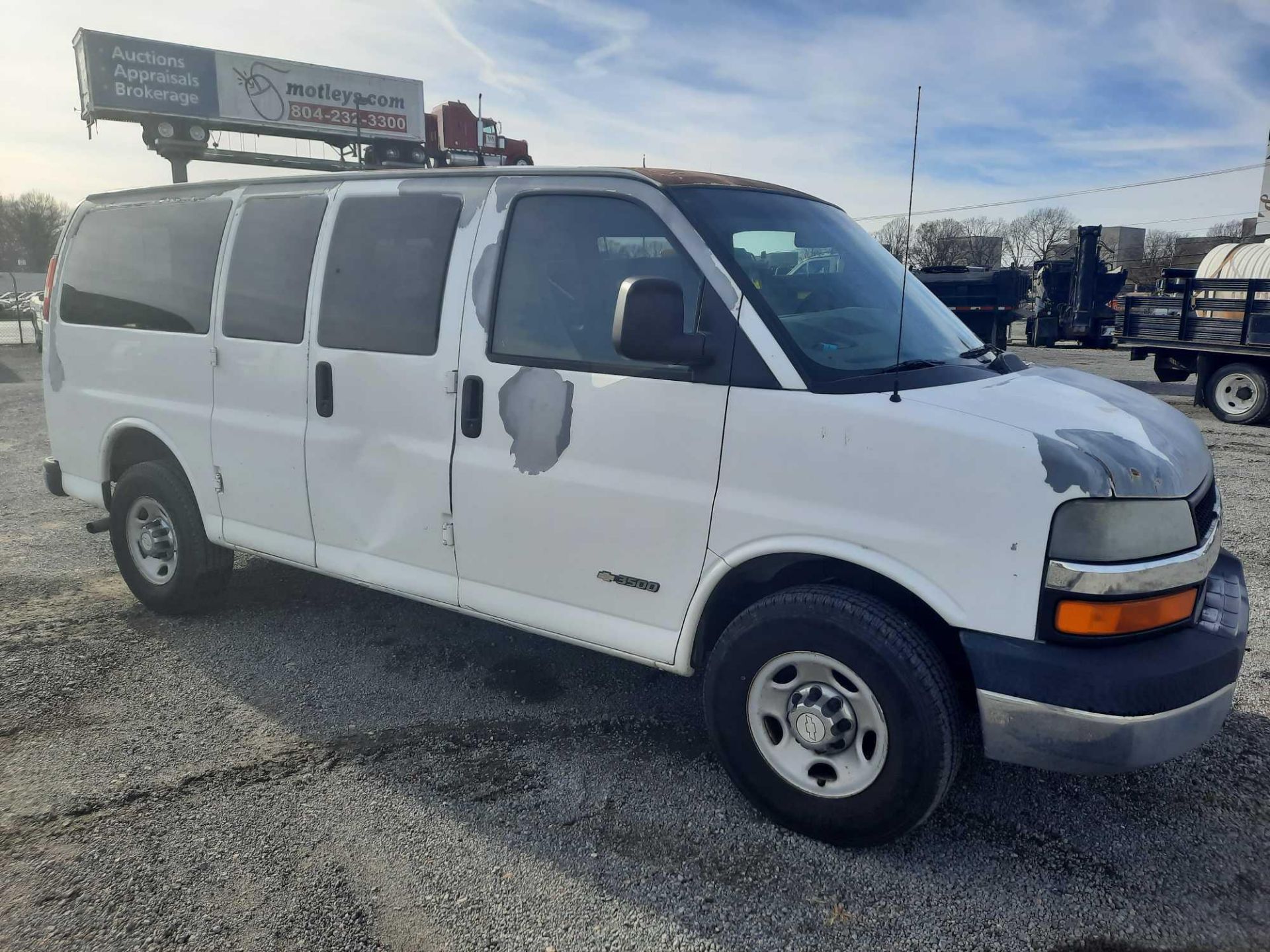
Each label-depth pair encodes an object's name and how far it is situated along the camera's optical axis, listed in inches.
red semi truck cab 1357.0
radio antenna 105.3
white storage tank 476.1
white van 97.5
